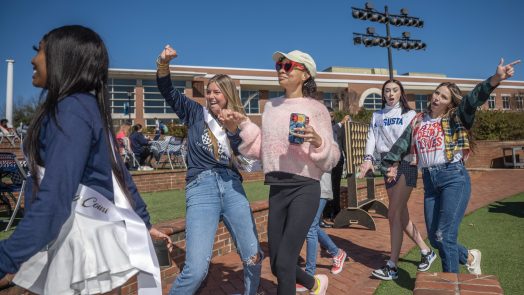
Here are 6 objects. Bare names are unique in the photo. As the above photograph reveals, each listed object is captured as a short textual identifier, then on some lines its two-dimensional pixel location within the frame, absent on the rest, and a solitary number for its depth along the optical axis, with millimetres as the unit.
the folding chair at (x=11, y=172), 5235
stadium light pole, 19312
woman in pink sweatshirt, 2689
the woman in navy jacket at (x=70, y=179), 1363
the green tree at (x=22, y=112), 45000
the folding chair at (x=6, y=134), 15809
